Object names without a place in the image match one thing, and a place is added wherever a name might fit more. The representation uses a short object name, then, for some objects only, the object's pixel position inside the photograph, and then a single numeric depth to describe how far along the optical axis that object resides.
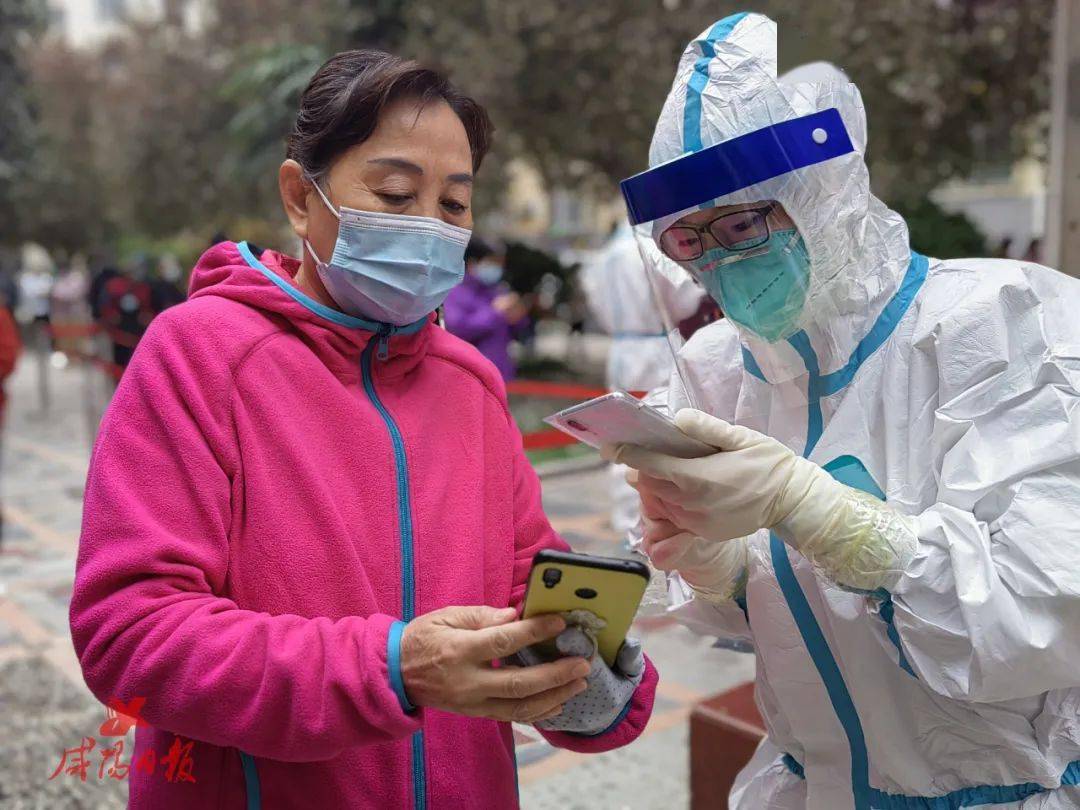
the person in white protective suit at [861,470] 1.43
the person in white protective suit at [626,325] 6.35
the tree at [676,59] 9.66
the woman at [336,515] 1.29
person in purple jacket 6.98
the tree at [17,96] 14.75
